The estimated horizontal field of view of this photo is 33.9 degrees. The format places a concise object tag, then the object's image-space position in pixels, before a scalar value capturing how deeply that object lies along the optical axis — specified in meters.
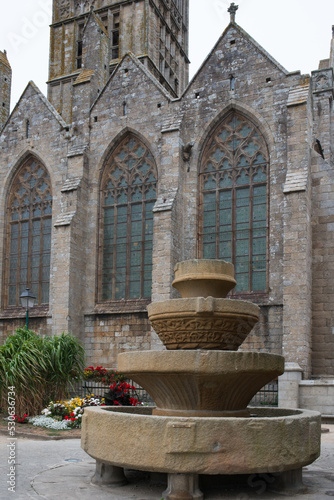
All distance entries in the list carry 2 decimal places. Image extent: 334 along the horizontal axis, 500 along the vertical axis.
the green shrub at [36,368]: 11.95
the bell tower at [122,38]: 31.02
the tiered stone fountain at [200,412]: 5.01
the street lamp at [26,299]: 15.91
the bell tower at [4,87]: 25.44
